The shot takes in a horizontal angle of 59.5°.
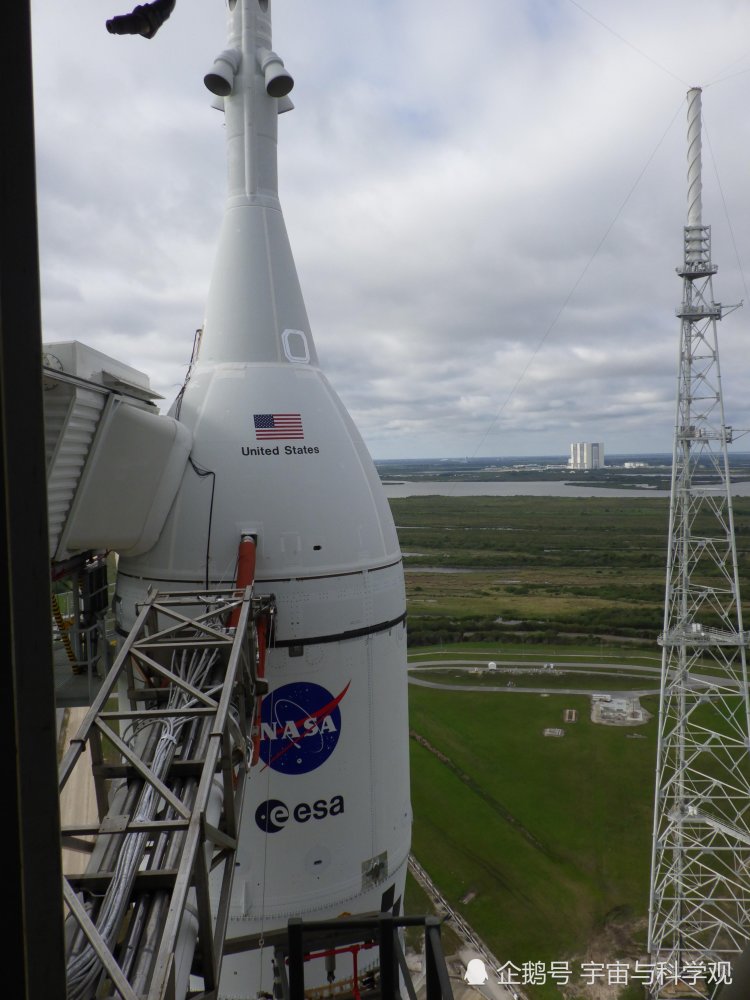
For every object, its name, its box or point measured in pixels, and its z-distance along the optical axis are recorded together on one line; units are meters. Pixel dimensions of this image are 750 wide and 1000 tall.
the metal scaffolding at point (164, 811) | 4.05
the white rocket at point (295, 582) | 8.77
